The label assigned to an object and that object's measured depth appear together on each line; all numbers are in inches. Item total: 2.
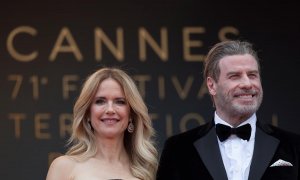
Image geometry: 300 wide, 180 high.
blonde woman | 319.9
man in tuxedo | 285.4
